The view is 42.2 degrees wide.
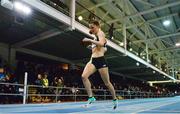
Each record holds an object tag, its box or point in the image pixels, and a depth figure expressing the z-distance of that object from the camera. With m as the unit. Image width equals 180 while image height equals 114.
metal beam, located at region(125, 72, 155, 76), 26.36
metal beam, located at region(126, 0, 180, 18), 12.32
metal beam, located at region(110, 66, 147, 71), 20.95
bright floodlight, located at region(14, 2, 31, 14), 7.72
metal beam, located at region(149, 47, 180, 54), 21.02
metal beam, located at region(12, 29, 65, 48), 10.49
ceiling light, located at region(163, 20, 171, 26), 16.45
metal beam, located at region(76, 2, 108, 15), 13.18
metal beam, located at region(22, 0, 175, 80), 7.69
